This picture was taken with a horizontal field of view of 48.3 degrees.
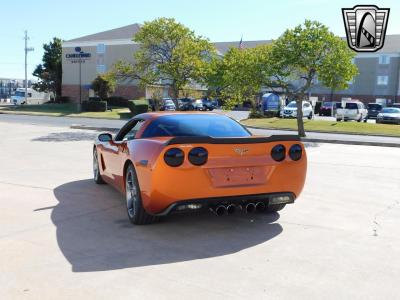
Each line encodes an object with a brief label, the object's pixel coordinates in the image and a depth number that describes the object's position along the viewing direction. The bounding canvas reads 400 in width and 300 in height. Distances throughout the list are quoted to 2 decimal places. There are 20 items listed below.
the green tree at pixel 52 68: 66.69
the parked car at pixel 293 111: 37.69
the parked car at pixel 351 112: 34.09
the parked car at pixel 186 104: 42.36
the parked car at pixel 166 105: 39.62
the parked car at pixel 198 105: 46.99
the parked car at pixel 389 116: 32.91
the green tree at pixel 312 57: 18.47
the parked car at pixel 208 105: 51.21
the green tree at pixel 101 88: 49.56
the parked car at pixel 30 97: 57.82
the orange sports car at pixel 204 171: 4.60
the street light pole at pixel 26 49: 62.86
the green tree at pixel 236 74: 19.56
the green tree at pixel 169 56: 19.88
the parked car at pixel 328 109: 48.12
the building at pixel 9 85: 103.46
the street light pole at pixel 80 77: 58.20
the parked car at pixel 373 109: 43.31
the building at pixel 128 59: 59.12
